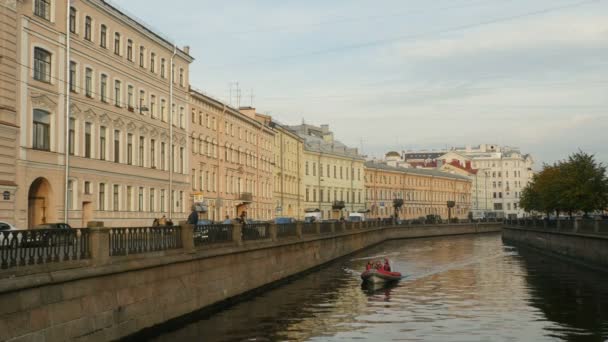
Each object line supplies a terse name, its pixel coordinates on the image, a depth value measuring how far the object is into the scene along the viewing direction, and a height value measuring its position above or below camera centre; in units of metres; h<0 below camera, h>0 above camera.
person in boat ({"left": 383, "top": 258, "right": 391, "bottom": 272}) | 41.19 -2.64
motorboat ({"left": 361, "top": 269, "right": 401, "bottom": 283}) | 39.34 -2.99
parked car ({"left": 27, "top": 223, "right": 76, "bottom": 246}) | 17.41 -0.49
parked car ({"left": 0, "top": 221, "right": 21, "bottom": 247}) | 16.22 -0.39
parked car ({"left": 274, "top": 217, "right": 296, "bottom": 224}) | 58.28 -0.15
